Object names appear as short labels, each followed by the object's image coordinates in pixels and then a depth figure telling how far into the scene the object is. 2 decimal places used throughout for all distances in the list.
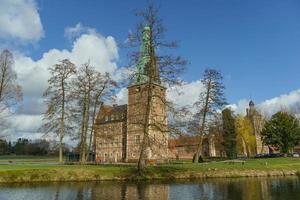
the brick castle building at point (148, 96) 29.50
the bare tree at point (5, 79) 34.06
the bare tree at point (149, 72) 29.14
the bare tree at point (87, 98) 41.28
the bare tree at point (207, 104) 44.50
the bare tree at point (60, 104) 39.88
